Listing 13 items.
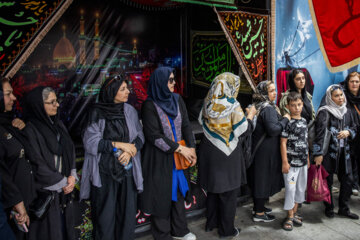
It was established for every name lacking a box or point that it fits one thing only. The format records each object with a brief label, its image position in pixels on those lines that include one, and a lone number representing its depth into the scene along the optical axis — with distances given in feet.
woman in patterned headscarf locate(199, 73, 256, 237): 8.96
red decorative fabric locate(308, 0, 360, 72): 14.71
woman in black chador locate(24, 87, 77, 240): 7.09
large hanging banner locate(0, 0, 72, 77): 7.40
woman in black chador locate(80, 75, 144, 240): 8.01
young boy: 9.89
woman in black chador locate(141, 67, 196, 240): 8.53
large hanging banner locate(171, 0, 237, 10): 10.44
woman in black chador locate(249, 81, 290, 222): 10.10
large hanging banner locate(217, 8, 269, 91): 11.54
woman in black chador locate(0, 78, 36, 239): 5.96
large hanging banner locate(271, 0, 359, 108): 14.07
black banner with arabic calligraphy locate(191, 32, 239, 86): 16.51
